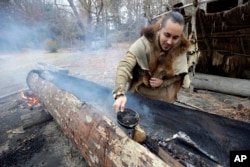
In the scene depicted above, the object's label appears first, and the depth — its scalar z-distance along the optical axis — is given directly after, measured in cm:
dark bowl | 176
